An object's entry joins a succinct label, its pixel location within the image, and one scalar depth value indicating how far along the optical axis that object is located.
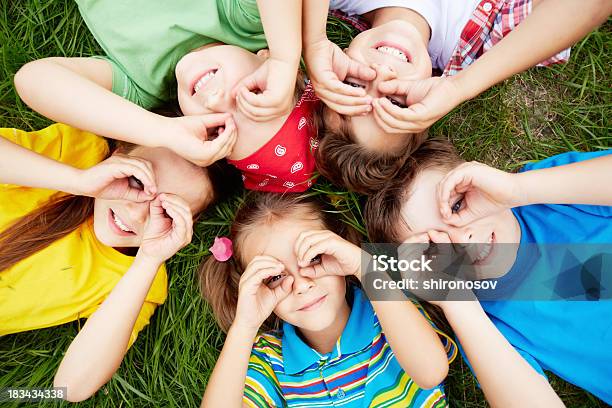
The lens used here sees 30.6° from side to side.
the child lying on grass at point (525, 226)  1.22
